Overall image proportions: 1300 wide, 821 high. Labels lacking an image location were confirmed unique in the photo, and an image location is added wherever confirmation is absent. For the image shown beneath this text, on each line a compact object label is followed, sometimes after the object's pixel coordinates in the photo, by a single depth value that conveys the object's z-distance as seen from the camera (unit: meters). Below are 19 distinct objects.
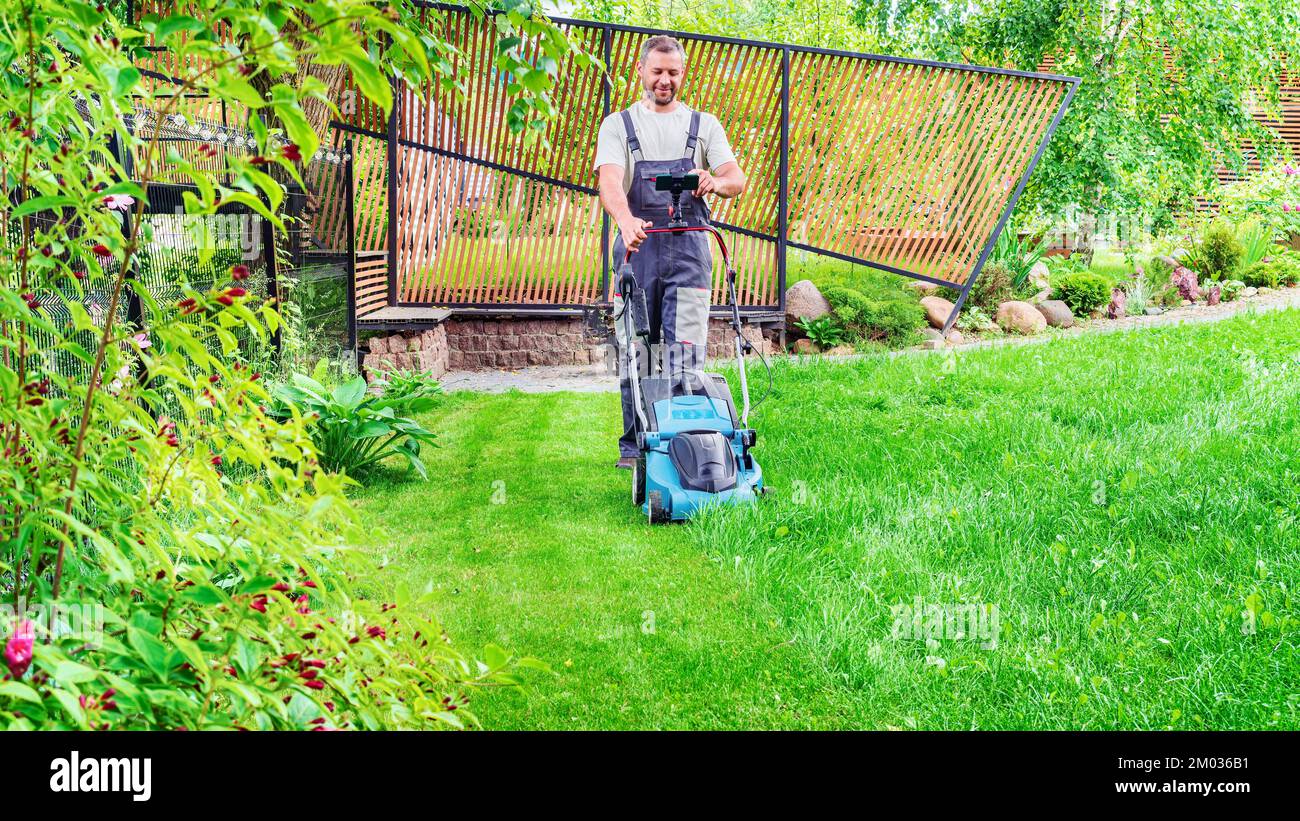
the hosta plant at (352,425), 5.07
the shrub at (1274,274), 13.48
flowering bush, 1.38
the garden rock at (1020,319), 10.73
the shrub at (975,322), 10.72
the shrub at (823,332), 9.62
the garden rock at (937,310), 10.55
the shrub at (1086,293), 11.66
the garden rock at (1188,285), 12.66
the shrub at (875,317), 9.76
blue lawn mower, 4.49
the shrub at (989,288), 11.30
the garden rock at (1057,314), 11.20
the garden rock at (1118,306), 11.83
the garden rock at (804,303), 9.80
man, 5.09
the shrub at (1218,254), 13.38
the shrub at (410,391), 5.47
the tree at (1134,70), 11.03
